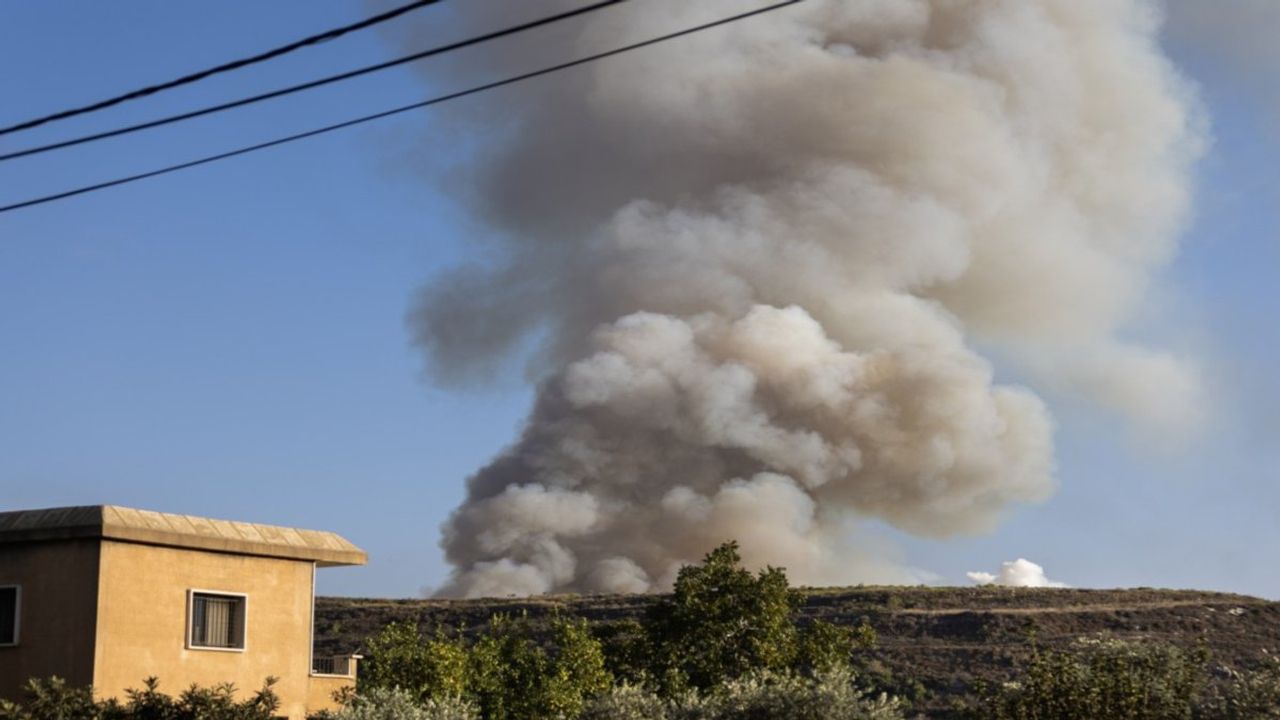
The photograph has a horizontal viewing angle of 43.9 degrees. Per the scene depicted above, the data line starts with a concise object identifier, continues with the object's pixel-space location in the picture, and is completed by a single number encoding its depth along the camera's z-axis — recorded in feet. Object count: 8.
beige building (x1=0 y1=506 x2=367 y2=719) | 94.38
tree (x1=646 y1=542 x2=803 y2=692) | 152.76
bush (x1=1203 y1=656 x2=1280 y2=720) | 109.60
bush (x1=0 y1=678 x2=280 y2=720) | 86.07
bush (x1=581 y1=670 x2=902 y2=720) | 102.37
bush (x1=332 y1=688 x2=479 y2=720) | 100.83
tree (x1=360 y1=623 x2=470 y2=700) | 129.49
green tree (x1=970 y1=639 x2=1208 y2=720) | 116.16
